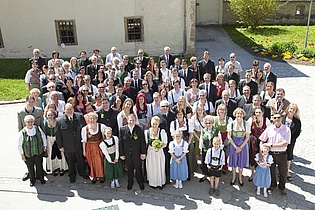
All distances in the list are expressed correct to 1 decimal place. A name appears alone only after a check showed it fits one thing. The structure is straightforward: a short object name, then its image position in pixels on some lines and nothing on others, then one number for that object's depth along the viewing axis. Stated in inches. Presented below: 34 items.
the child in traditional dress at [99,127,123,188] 273.1
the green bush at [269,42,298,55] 693.9
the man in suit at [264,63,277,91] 367.6
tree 872.5
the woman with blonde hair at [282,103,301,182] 271.1
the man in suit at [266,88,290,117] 297.0
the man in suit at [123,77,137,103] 348.8
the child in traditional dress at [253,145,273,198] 263.0
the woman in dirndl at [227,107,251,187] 270.4
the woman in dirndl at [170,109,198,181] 283.1
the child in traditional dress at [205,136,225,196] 263.6
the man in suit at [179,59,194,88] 404.8
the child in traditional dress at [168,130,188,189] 275.0
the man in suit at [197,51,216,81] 425.4
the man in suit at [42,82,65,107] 335.3
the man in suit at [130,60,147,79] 411.2
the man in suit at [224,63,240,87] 388.5
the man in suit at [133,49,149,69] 445.2
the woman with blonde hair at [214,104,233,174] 272.9
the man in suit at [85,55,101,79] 417.3
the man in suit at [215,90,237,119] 310.3
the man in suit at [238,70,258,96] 354.3
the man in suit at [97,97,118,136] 295.6
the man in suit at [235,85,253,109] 312.8
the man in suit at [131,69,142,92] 370.4
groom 268.4
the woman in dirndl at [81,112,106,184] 272.8
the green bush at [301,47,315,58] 666.3
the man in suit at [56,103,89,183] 278.1
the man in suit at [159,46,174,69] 456.1
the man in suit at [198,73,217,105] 351.9
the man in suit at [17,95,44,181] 292.8
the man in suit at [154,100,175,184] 284.0
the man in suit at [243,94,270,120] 289.9
